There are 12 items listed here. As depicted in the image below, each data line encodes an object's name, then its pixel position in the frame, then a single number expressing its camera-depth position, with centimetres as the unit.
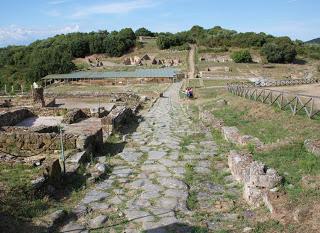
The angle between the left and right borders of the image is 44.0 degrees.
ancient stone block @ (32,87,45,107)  2489
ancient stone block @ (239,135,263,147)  1016
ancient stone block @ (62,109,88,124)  1738
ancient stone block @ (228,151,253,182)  788
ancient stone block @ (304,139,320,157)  842
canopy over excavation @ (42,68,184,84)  4778
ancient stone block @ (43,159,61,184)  766
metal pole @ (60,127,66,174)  841
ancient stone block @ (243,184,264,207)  664
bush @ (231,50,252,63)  6594
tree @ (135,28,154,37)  10906
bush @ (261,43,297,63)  6788
